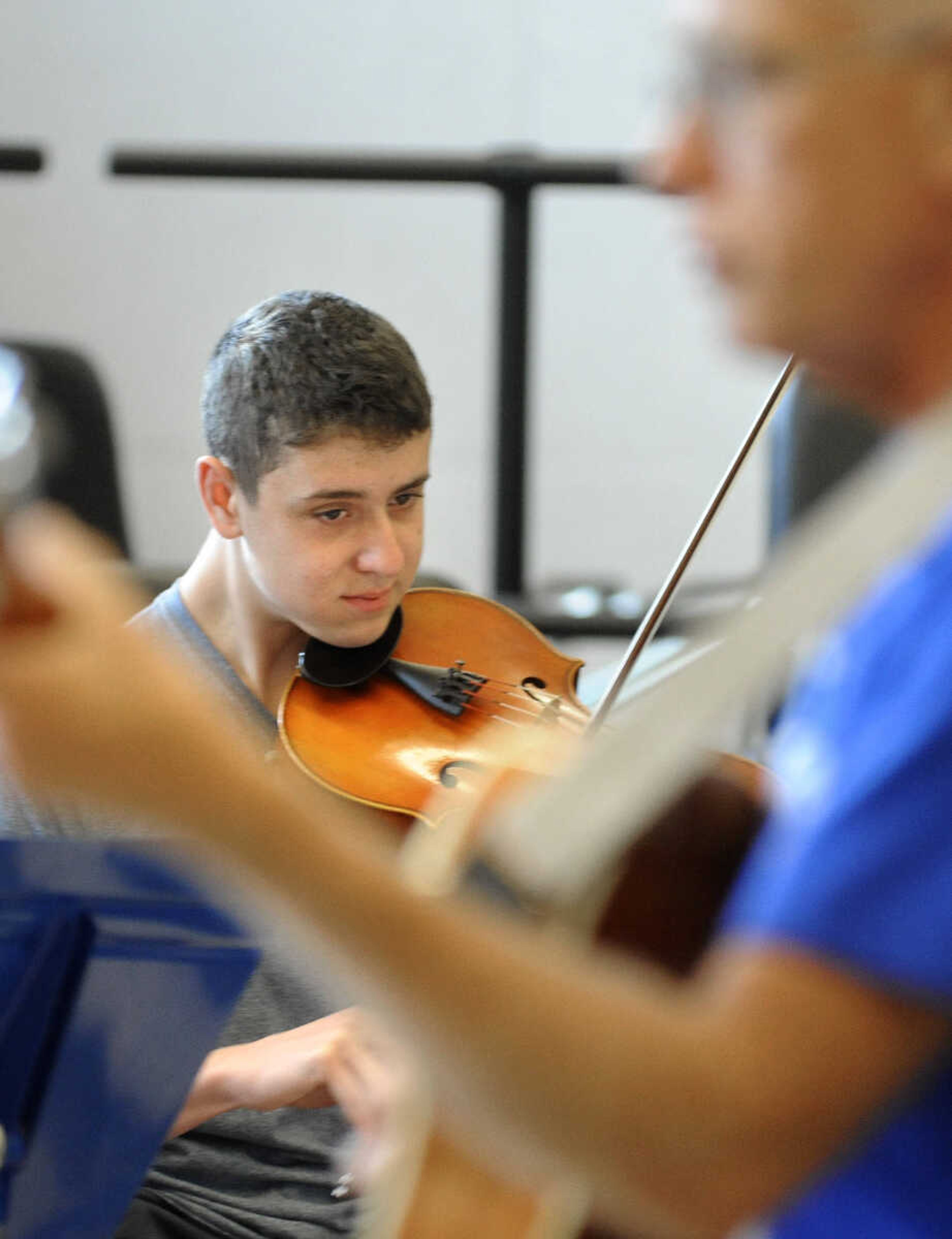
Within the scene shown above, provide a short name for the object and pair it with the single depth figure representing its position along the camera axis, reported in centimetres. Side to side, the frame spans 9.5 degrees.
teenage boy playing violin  384
